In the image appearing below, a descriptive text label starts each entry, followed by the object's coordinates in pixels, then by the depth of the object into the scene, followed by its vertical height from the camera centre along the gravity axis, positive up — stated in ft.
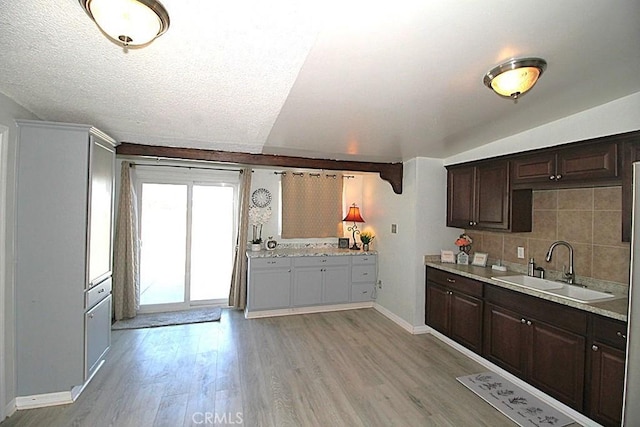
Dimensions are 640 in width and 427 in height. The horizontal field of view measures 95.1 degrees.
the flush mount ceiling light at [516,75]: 5.55 +2.74
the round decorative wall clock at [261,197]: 15.72 +0.79
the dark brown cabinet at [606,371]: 6.27 -3.38
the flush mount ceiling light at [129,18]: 3.47 +2.38
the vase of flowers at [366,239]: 15.92 -1.36
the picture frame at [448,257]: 12.37 -1.77
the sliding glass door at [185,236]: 14.42 -1.29
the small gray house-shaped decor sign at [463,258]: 12.16 -1.76
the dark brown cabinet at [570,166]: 7.20 +1.43
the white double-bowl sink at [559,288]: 7.74 -2.08
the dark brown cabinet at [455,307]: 10.12 -3.49
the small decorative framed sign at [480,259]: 11.60 -1.71
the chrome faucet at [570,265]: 8.74 -1.41
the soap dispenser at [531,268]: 9.86 -1.72
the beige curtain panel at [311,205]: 16.03 +0.45
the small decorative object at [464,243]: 12.30 -1.14
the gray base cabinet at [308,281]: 13.85 -3.40
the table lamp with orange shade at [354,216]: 16.44 -0.13
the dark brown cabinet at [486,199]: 9.99 +0.63
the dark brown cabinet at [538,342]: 7.16 -3.49
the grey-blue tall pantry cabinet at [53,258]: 7.28 -1.29
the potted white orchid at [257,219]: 15.48 -0.38
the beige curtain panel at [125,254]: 13.25 -2.04
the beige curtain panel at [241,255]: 14.79 -2.19
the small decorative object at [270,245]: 15.39 -1.73
